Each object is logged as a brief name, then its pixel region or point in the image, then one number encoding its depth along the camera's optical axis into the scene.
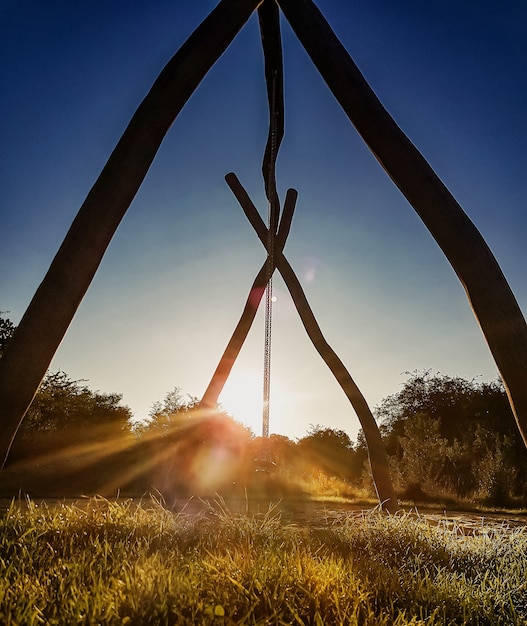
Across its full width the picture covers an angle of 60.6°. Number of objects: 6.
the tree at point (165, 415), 15.63
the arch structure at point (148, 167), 1.84
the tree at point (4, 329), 18.34
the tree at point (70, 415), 17.91
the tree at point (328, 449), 37.84
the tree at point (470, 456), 13.29
